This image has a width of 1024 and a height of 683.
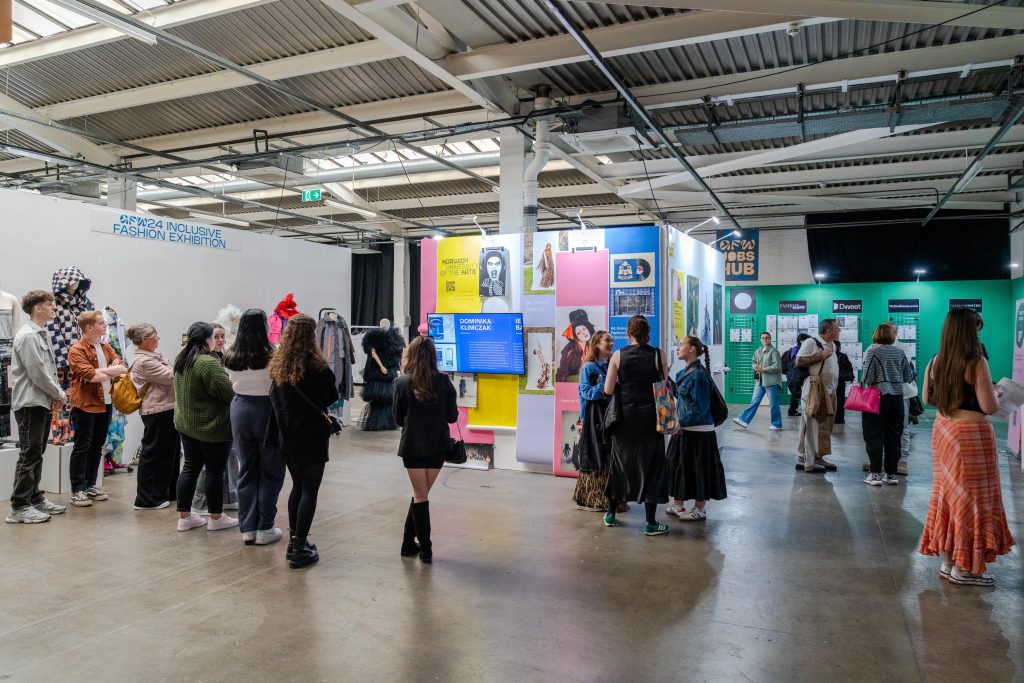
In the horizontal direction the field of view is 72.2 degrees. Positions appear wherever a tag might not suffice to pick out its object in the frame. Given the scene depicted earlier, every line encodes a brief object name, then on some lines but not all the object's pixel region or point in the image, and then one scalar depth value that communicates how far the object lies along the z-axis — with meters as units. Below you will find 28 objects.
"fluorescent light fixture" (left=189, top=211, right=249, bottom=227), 14.87
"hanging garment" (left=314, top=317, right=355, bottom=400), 9.48
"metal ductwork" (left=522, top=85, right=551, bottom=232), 7.16
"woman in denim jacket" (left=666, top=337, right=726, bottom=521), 4.95
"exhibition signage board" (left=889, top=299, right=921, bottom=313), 13.04
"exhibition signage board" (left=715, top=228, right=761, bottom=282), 14.31
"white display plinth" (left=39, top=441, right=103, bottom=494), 5.88
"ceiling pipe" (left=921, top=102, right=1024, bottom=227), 6.03
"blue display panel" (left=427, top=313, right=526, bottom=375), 7.03
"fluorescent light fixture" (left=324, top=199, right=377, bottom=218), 12.62
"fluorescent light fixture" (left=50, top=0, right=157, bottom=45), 4.69
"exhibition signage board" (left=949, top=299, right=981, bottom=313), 12.54
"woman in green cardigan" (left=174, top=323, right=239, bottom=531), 4.62
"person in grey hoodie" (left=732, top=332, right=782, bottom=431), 10.26
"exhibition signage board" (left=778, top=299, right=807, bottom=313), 13.88
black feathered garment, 9.88
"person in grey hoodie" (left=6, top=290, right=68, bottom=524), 4.77
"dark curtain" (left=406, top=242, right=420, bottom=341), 18.25
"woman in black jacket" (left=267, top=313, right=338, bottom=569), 4.04
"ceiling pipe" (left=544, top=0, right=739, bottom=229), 4.39
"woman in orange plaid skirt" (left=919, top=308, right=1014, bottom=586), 3.71
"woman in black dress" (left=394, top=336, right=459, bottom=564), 4.01
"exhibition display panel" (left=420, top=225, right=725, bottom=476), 6.69
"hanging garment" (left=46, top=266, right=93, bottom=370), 5.83
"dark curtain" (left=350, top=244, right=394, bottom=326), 18.72
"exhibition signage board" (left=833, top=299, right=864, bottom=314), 13.43
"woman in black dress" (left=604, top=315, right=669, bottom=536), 4.65
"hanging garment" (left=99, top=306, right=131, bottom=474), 6.65
